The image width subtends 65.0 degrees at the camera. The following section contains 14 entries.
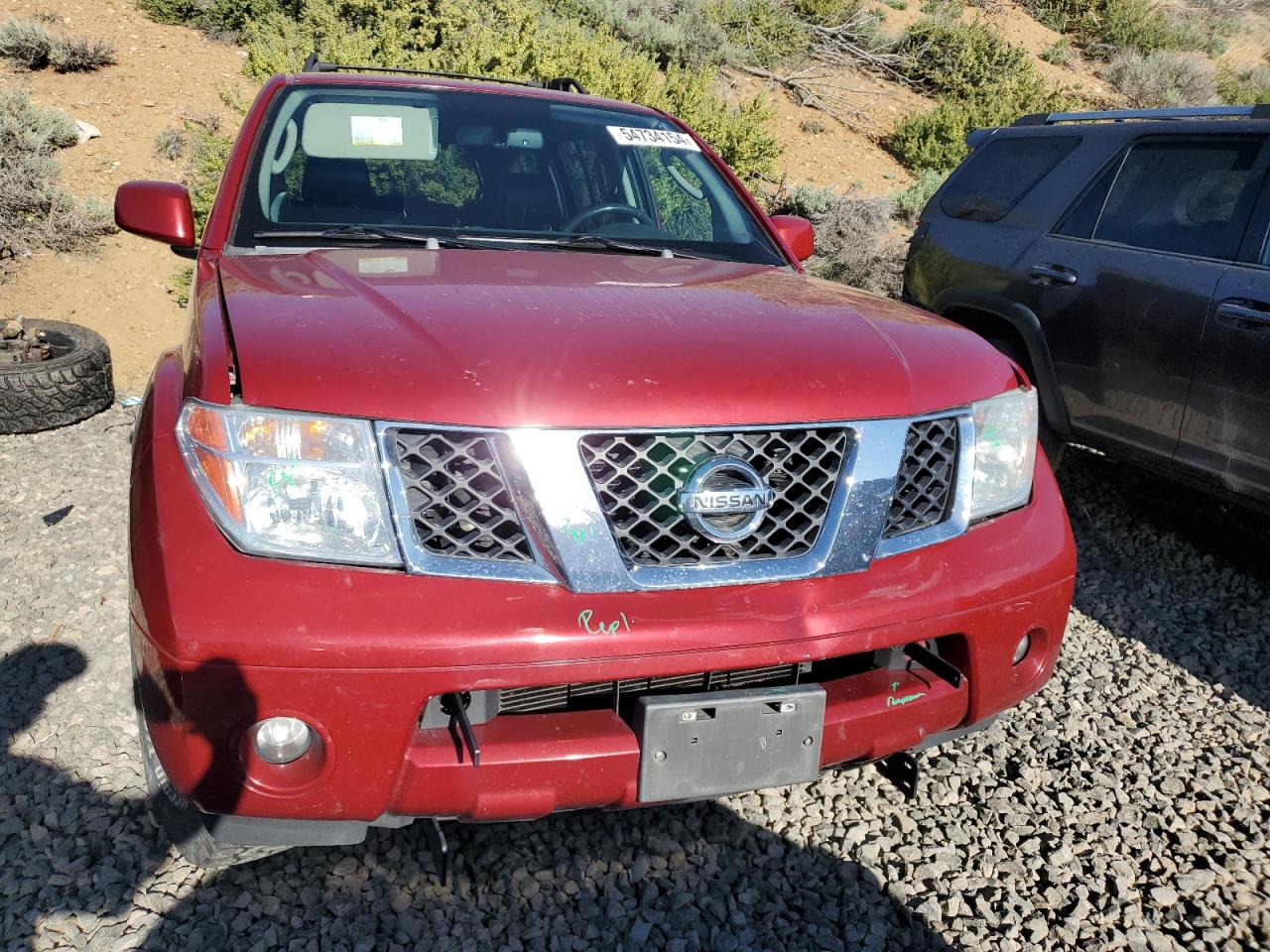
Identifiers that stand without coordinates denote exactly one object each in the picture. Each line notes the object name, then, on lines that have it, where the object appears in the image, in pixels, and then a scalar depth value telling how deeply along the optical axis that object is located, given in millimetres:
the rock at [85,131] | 11211
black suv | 3705
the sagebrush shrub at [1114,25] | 21516
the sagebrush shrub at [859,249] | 10234
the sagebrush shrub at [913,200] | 12477
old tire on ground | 4852
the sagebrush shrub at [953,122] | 15062
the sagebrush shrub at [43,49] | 12445
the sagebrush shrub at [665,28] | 14992
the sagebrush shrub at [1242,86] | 19562
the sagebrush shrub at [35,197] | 9055
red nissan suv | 1711
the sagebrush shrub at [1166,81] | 19594
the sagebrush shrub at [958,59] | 17625
